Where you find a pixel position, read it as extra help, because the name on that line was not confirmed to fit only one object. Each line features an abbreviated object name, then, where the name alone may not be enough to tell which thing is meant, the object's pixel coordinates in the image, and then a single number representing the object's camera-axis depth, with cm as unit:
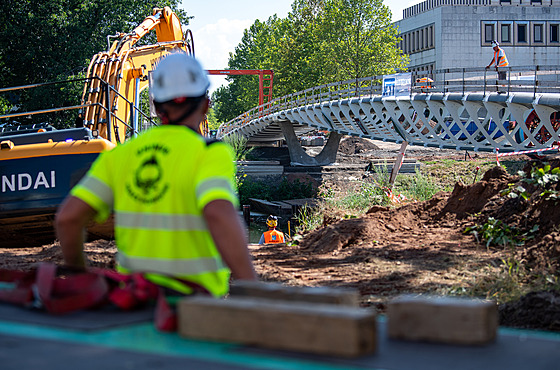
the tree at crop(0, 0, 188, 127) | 3922
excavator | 1083
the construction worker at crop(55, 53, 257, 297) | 263
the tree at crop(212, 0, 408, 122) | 5509
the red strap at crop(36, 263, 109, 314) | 259
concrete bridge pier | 4775
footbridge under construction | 2064
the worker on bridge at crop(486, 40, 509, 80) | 2513
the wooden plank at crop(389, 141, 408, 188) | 2845
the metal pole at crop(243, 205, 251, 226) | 2527
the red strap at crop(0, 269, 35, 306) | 272
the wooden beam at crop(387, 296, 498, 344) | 222
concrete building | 6819
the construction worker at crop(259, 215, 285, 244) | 1706
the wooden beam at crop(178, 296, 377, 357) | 201
